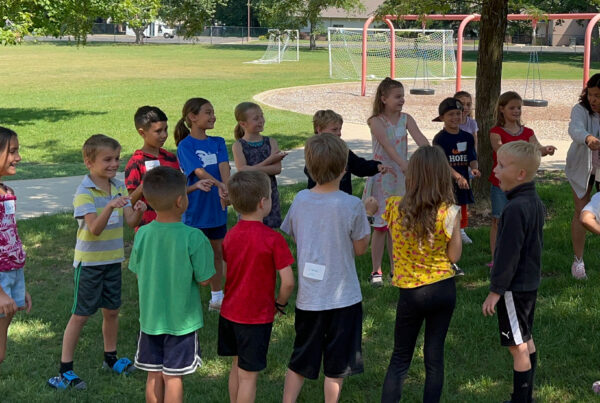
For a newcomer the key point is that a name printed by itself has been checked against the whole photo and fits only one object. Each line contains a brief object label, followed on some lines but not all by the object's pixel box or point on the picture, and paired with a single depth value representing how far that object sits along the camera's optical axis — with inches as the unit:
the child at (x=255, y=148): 221.6
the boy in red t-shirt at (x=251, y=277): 143.5
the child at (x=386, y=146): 236.8
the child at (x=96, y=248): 173.6
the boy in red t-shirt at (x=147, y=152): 199.5
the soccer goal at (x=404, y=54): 1135.0
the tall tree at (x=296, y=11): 379.2
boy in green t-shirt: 143.7
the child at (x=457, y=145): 249.1
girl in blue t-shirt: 219.9
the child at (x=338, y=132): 206.1
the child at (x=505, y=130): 243.0
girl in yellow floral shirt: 146.2
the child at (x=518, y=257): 148.8
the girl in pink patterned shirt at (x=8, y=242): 155.9
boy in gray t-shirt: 147.9
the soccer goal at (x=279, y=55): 1856.2
